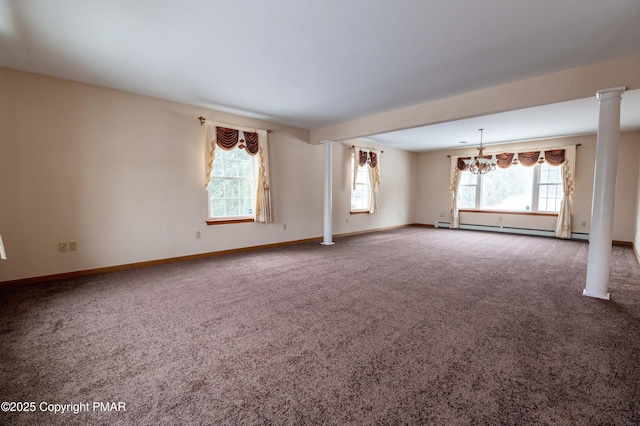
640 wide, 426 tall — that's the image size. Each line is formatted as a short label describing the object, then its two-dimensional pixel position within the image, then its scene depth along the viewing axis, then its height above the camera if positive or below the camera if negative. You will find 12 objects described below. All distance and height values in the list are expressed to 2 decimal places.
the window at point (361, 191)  7.43 +0.08
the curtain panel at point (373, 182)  7.66 +0.34
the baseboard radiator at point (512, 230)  6.60 -0.99
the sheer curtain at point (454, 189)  8.37 +0.15
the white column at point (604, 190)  2.87 +0.04
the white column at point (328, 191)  6.07 +0.06
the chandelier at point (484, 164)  6.52 +0.80
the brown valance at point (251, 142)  5.09 +0.98
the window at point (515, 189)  7.06 +0.12
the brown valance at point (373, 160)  7.60 +0.95
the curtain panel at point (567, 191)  6.59 +0.05
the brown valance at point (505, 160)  7.44 +0.93
